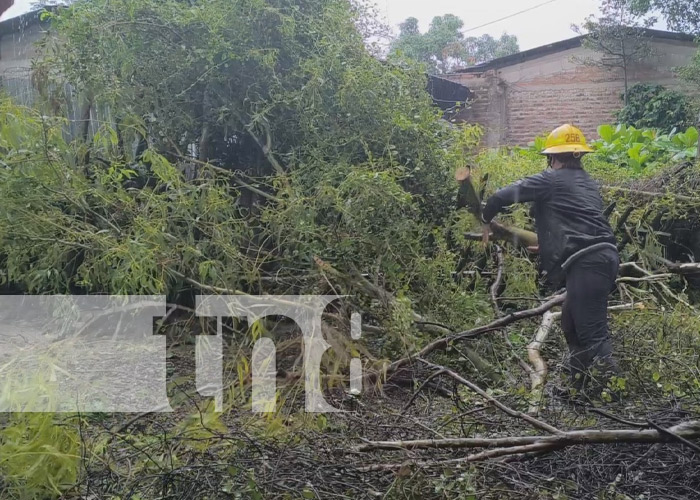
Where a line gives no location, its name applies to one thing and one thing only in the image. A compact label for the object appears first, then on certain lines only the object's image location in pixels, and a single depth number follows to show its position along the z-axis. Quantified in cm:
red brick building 1159
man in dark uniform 341
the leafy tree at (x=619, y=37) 1147
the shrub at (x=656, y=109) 1077
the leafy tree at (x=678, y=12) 1173
